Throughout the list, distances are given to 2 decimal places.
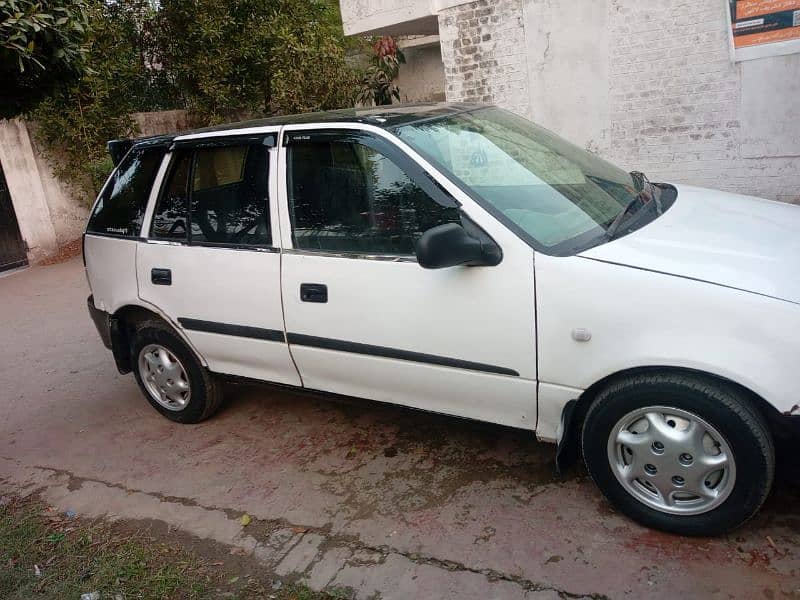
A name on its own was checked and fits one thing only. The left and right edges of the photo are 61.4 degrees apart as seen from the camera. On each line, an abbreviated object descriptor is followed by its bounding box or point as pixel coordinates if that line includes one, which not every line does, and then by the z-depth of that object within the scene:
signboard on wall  6.81
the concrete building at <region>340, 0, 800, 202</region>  7.26
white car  2.55
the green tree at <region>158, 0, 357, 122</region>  10.98
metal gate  10.51
